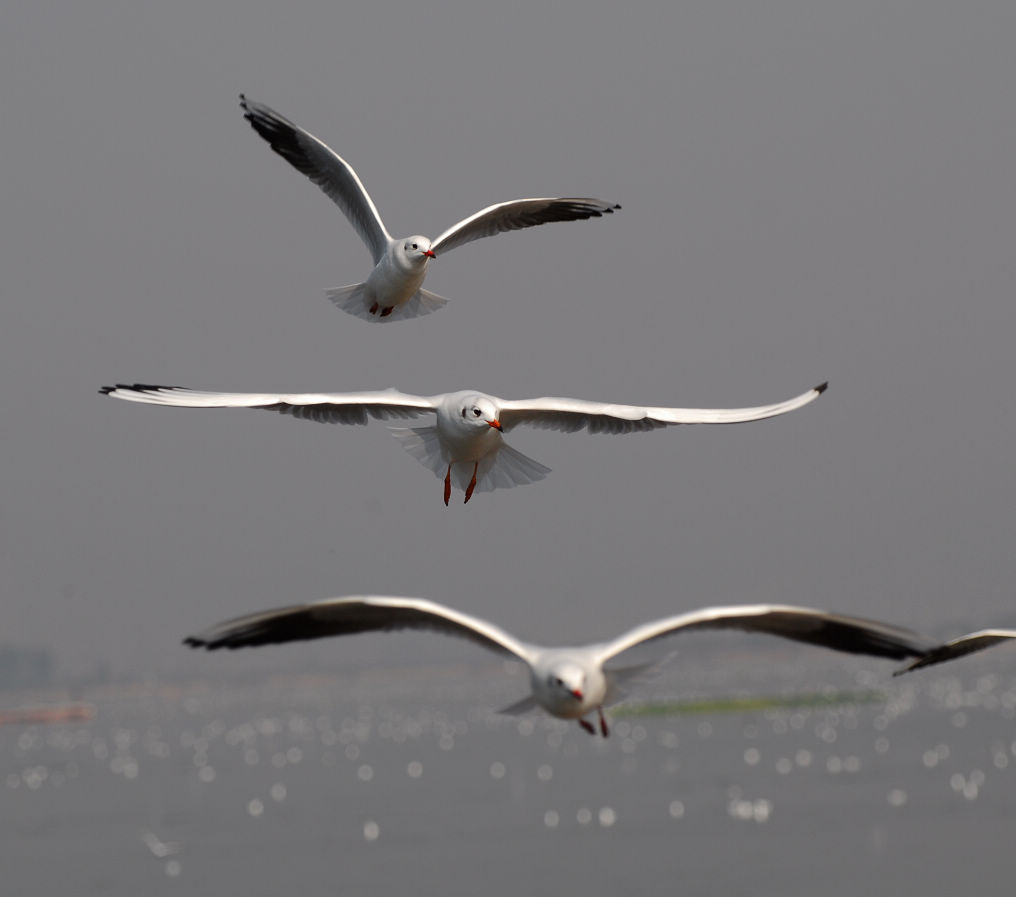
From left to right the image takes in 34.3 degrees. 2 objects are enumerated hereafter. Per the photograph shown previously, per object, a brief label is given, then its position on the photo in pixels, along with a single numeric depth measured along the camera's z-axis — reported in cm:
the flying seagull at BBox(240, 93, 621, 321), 1603
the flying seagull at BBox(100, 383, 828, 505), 1368
